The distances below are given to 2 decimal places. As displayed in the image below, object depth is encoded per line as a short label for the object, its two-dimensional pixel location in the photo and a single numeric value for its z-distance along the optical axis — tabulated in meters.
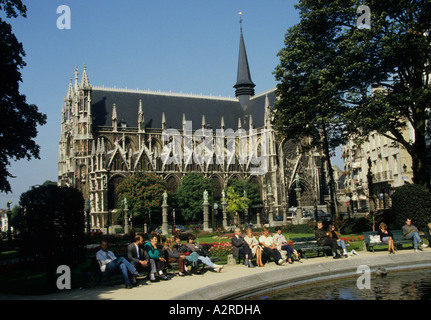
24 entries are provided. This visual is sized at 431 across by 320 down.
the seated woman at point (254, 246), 15.95
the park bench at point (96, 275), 12.99
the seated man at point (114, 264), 12.39
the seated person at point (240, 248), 15.88
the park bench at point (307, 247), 17.11
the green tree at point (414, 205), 22.84
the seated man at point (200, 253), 14.85
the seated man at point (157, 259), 13.89
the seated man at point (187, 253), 14.73
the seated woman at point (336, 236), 17.25
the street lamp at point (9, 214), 42.15
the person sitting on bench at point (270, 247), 16.06
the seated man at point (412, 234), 17.48
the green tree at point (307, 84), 26.77
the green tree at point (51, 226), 14.34
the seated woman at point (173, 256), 14.42
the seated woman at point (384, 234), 17.89
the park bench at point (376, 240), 18.06
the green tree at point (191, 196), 64.12
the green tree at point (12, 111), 24.00
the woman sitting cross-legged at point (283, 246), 16.50
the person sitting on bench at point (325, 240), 16.88
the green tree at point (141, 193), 58.31
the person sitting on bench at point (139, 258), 13.36
